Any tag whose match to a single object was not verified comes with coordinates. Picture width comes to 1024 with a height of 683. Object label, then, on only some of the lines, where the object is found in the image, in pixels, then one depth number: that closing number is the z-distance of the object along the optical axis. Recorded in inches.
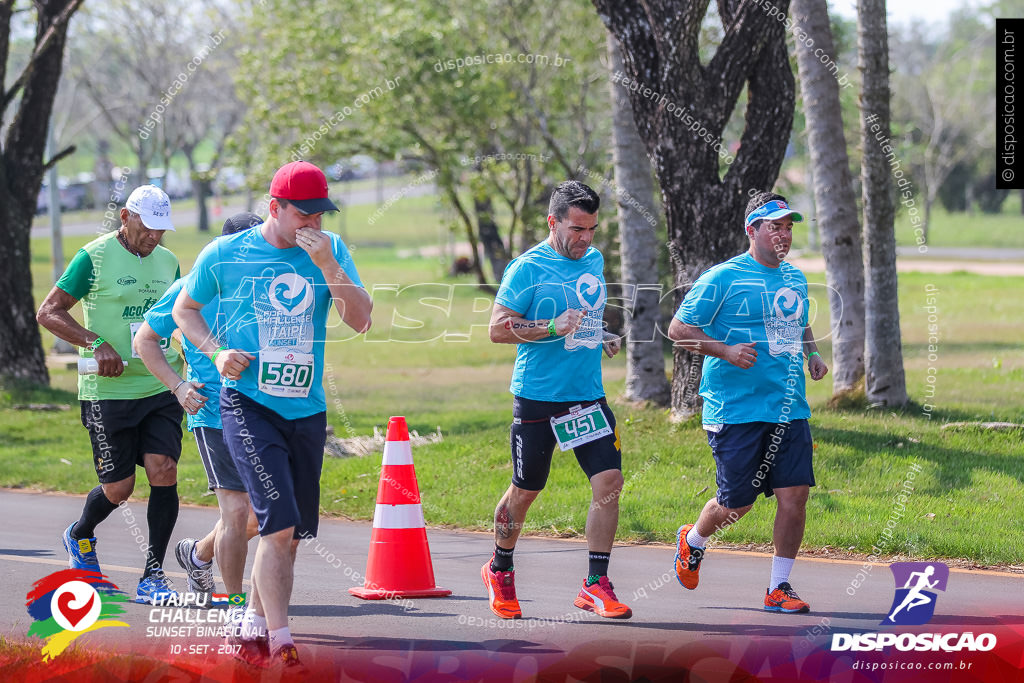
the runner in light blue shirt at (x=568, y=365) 492.7
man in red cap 399.9
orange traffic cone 542.3
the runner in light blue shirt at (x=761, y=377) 498.6
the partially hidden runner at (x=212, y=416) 444.1
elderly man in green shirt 532.1
